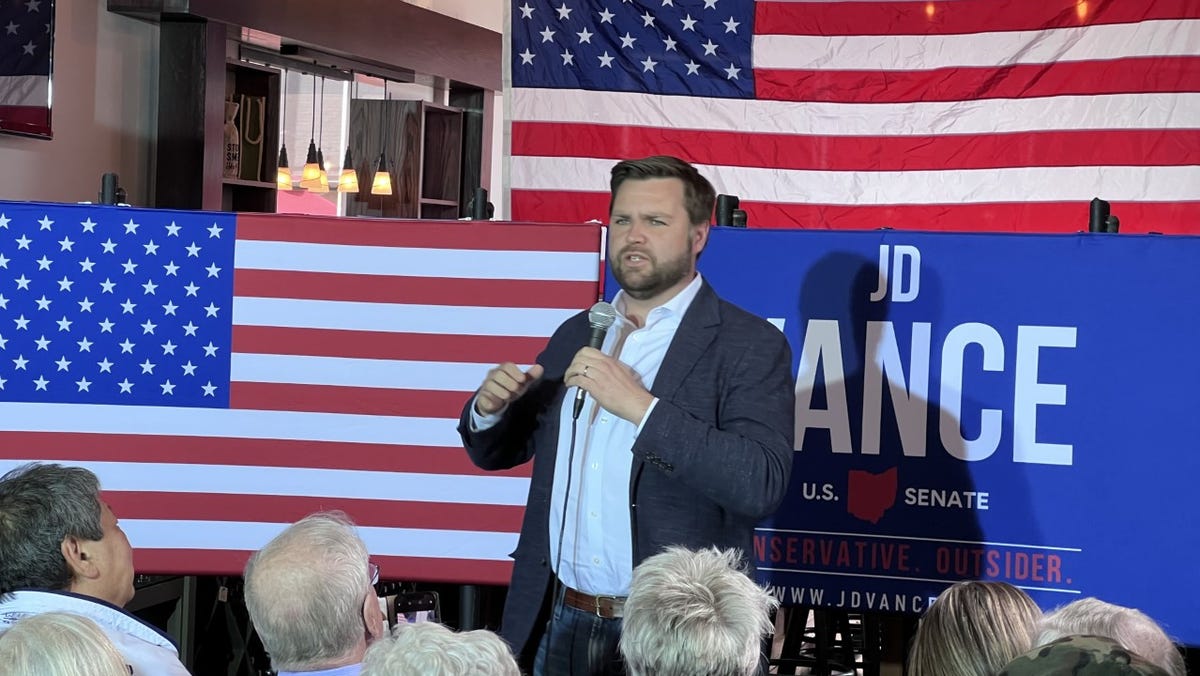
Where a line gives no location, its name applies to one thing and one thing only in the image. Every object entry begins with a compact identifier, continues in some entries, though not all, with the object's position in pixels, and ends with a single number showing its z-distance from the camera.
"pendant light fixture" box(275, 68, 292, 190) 10.18
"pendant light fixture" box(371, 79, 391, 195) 11.22
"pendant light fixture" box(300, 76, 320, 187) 10.47
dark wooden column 8.16
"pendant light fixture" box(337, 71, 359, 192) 10.98
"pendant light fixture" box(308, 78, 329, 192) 10.59
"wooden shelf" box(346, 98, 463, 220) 11.43
